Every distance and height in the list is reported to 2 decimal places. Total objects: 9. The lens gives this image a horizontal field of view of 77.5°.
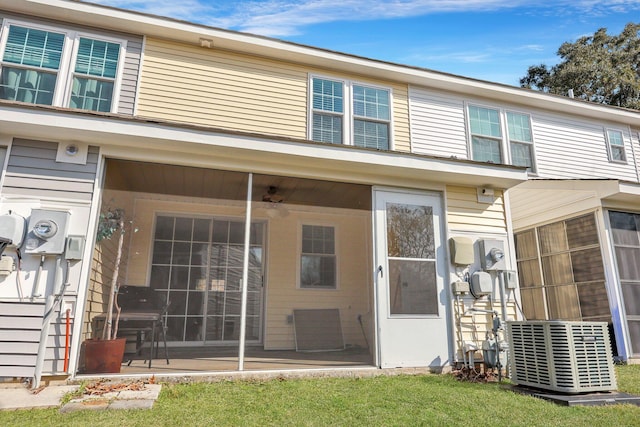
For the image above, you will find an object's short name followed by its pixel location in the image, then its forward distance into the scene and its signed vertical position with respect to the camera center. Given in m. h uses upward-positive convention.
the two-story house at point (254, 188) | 4.01 +1.62
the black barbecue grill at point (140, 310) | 5.21 -0.03
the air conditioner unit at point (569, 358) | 3.56 -0.44
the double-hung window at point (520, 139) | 7.43 +3.11
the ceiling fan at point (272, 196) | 6.21 +1.79
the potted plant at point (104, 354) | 4.03 -0.47
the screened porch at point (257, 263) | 6.20 +0.77
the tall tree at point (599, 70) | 16.42 +10.11
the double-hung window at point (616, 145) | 8.30 +3.33
